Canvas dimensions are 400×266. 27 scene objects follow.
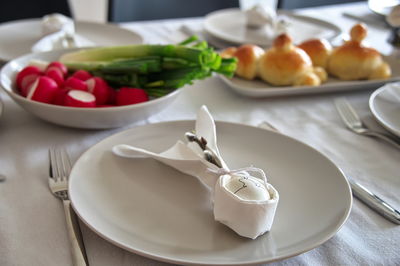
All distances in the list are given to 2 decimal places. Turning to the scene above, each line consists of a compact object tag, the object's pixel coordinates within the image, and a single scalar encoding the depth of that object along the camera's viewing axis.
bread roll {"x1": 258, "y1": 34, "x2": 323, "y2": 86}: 0.95
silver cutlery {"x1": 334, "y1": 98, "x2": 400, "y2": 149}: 0.79
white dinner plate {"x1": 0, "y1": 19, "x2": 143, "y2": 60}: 1.12
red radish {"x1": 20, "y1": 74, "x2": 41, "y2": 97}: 0.81
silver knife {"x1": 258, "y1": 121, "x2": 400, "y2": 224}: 0.59
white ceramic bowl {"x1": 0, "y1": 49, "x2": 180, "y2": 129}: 0.73
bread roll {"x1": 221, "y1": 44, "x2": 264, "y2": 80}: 0.98
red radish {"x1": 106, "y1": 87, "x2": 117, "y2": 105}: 0.82
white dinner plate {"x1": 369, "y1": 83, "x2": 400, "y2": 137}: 0.79
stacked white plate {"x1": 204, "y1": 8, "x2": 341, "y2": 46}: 1.24
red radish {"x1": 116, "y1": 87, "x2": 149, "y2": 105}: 0.78
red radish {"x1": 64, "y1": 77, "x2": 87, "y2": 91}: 0.78
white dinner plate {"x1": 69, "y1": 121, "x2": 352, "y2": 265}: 0.49
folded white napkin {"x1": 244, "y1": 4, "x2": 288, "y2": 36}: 1.28
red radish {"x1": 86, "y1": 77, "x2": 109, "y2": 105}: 0.79
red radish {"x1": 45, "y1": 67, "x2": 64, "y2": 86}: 0.80
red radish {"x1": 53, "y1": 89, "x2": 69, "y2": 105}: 0.77
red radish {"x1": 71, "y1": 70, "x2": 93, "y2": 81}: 0.82
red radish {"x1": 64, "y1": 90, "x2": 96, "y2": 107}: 0.74
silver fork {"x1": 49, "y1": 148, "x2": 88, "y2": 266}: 0.50
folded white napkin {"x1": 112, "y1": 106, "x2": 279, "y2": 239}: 0.49
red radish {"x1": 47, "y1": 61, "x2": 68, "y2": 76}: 0.84
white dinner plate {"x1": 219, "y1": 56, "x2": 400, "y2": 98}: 0.92
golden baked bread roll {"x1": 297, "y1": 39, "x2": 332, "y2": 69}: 1.04
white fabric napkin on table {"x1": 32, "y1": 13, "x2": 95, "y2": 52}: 1.10
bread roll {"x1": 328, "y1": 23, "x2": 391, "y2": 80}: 1.00
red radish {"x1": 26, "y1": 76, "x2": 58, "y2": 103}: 0.76
